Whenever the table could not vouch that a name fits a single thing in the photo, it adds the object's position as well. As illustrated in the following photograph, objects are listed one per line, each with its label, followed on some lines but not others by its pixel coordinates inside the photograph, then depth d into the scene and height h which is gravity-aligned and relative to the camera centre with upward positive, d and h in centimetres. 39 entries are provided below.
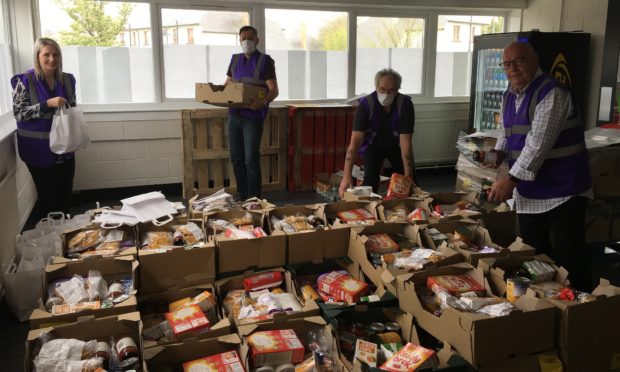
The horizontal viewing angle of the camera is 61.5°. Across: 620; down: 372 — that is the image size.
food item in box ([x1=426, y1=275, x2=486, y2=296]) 202 -78
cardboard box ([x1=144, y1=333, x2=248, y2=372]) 167 -87
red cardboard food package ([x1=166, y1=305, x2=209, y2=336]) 184 -84
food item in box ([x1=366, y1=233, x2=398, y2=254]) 239 -74
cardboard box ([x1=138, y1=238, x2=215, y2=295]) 217 -77
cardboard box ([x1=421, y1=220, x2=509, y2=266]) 225 -73
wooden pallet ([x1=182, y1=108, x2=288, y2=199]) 564 -77
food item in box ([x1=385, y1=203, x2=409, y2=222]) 275 -70
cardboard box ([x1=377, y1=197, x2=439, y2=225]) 280 -67
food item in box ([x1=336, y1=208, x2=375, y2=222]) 273 -70
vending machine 564 +21
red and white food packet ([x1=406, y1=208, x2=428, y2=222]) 270 -69
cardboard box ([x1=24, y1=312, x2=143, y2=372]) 172 -81
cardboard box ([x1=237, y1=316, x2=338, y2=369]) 181 -85
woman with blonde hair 358 -23
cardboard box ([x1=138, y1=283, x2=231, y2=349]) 202 -87
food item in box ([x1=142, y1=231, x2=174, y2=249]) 240 -73
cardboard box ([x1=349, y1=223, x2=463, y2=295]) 210 -74
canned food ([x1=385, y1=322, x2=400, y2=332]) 193 -89
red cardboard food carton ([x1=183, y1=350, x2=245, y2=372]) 168 -90
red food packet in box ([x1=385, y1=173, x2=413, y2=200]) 314 -62
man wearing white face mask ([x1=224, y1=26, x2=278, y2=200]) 464 -23
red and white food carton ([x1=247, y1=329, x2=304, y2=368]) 172 -87
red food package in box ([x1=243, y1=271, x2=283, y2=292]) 222 -84
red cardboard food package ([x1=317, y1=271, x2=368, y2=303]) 214 -85
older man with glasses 247 -37
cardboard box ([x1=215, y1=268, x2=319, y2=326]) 196 -84
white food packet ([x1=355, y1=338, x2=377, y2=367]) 171 -89
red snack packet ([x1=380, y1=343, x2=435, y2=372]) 164 -87
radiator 695 -77
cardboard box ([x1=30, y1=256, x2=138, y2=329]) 186 -76
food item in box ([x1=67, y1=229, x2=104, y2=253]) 241 -74
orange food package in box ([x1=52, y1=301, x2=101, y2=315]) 182 -79
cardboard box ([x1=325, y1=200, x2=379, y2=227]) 280 -68
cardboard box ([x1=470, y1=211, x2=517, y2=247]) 277 -75
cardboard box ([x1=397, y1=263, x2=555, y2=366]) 167 -81
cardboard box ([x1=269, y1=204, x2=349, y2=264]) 239 -74
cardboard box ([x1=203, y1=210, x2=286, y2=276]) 227 -74
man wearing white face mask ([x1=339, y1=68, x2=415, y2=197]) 352 -29
